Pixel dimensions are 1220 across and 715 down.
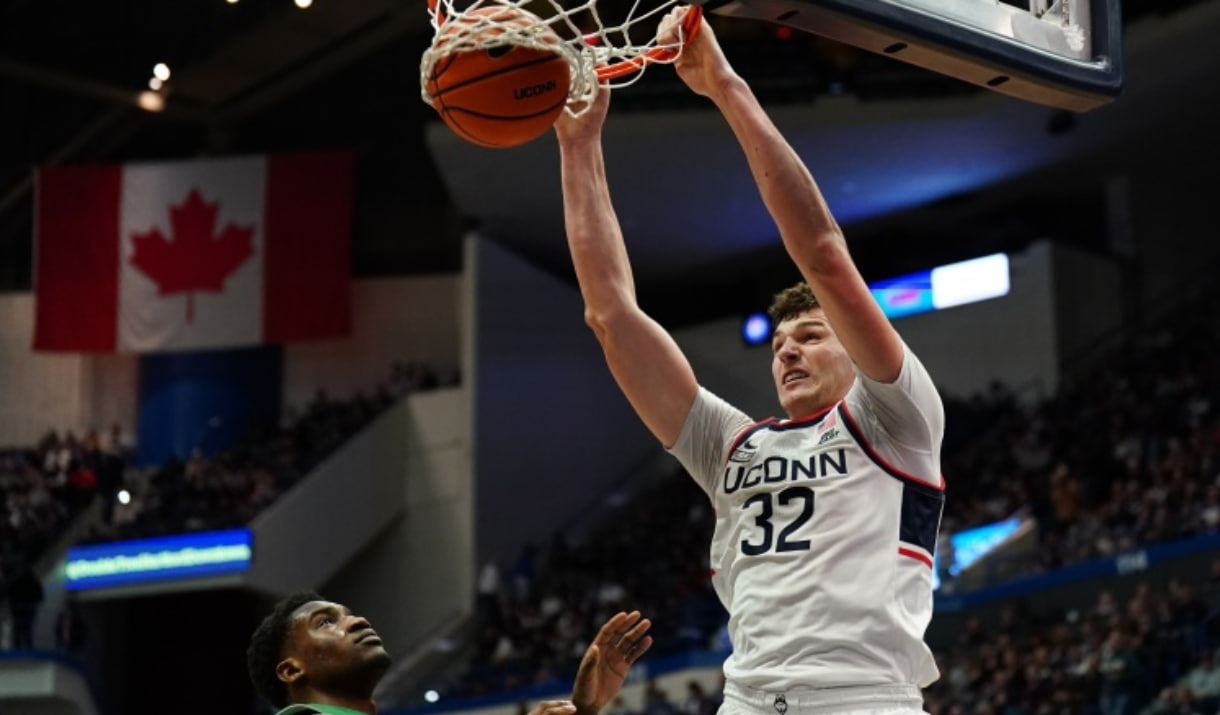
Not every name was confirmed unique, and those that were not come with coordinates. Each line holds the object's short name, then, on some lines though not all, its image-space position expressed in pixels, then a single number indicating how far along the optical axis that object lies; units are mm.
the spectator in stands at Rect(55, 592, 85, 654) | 21703
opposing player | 3797
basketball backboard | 3953
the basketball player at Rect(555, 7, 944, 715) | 3719
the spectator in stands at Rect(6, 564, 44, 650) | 21453
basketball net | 4078
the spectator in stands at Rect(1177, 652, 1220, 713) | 12430
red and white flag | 25047
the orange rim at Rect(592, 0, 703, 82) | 4145
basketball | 4109
